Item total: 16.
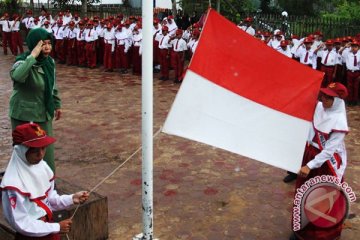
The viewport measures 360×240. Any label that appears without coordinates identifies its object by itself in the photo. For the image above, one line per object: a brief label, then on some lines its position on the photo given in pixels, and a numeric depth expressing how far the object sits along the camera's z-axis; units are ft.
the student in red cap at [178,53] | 44.06
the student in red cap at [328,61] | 37.38
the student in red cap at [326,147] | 14.79
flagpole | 11.57
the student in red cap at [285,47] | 40.40
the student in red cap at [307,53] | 38.93
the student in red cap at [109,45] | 49.93
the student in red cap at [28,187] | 9.72
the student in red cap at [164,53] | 45.52
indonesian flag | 12.75
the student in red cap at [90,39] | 52.13
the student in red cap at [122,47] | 49.16
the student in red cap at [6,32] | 62.03
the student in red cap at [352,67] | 36.22
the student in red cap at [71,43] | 54.90
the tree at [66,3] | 77.61
